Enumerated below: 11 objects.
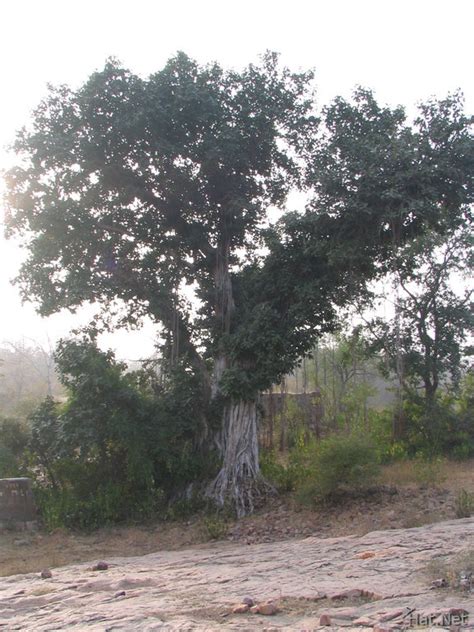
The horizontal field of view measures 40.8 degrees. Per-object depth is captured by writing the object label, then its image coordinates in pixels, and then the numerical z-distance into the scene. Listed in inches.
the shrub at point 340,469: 398.9
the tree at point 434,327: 654.5
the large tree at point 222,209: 449.7
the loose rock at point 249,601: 205.0
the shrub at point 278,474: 469.7
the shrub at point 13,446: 490.6
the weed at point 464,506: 341.4
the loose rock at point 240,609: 198.8
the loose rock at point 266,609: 194.4
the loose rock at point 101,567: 310.7
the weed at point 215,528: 401.4
